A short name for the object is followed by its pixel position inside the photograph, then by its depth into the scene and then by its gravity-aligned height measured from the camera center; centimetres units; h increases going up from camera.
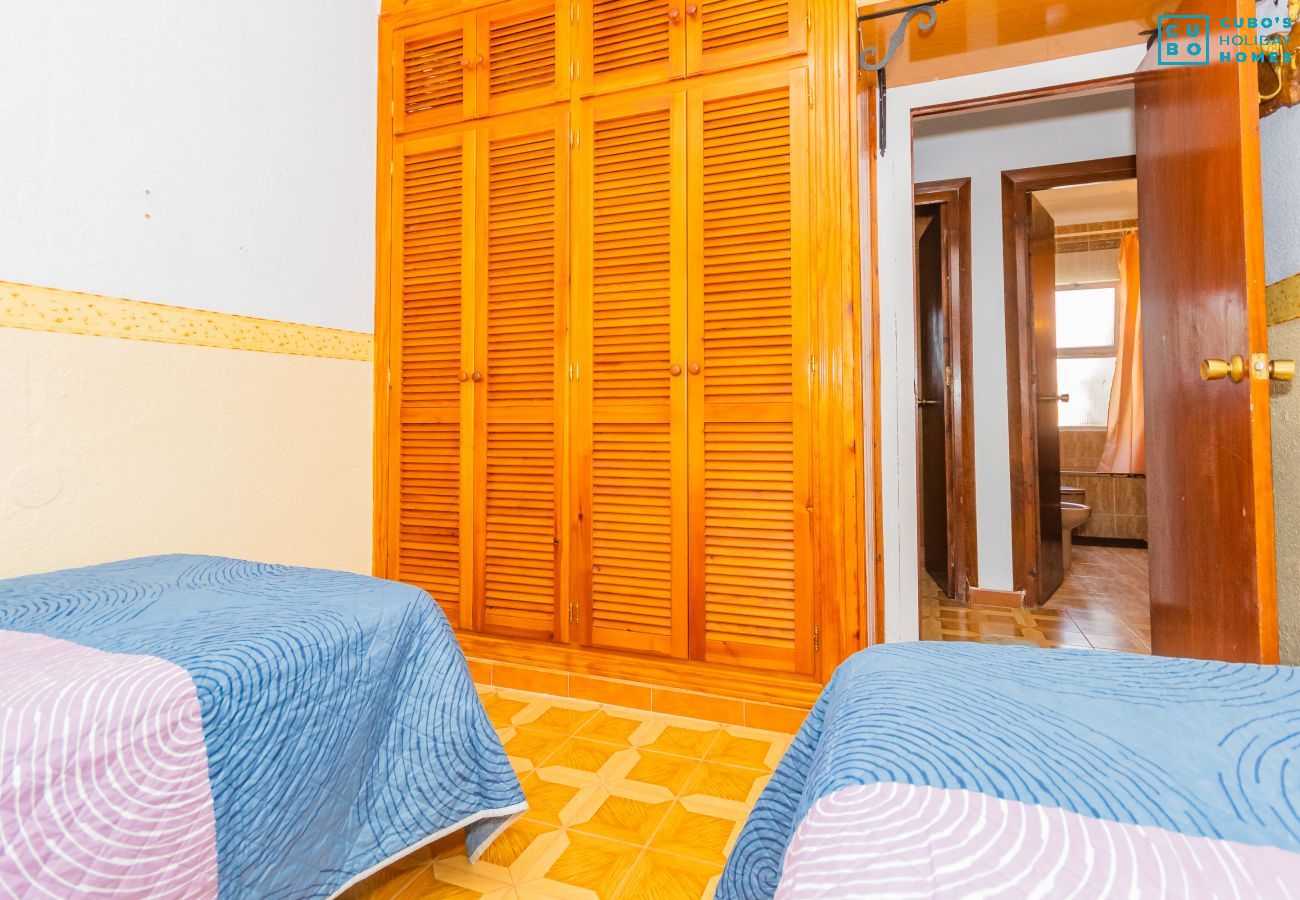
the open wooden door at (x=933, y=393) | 366 +43
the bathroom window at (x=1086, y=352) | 564 +99
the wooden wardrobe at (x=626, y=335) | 185 +43
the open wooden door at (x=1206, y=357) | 144 +27
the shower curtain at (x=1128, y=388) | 524 +61
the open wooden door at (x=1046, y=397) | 357 +39
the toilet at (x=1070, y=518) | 434 -39
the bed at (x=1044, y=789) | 40 -25
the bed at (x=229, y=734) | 68 -35
